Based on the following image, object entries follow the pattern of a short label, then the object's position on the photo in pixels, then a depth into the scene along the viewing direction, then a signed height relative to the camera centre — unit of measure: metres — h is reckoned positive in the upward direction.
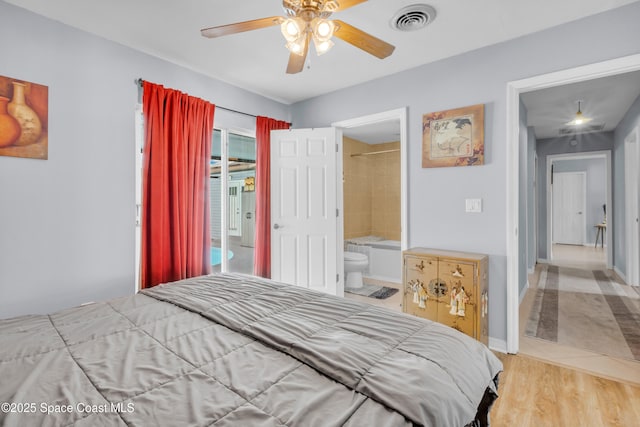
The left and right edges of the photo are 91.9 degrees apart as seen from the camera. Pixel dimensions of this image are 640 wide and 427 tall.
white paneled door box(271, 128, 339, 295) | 3.58 +0.04
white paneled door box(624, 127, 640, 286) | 4.18 +0.09
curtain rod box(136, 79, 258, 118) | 2.56 +1.12
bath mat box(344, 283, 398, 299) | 4.00 -1.05
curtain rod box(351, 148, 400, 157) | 5.39 +1.07
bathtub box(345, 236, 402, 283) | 4.65 -0.68
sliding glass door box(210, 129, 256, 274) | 3.41 +0.17
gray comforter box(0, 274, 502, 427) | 0.78 -0.49
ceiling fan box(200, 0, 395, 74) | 1.47 +0.95
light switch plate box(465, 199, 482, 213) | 2.68 +0.07
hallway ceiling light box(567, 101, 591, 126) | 4.28 +1.38
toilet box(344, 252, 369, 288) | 4.33 -0.76
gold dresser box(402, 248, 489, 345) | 2.42 -0.62
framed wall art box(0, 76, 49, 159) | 1.99 +0.64
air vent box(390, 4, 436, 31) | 2.08 +1.38
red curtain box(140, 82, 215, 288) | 2.57 +0.25
